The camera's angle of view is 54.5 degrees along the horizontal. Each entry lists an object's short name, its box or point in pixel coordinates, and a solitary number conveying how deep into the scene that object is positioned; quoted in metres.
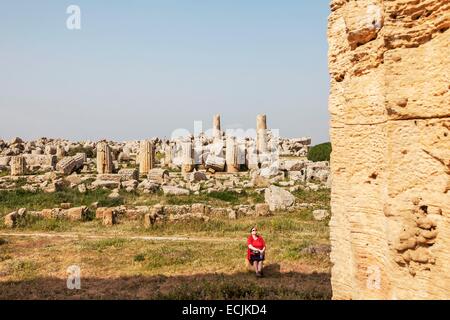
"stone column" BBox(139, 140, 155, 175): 30.28
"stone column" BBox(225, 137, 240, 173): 31.81
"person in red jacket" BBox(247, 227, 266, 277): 9.28
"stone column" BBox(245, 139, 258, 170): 33.59
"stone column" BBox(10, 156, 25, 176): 29.91
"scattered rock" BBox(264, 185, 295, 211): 16.97
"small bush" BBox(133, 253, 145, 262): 10.58
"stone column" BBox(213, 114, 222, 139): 48.94
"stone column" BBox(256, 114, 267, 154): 37.09
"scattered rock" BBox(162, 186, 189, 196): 20.52
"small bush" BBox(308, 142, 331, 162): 34.69
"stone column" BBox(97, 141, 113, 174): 28.97
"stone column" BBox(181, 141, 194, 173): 30.88
